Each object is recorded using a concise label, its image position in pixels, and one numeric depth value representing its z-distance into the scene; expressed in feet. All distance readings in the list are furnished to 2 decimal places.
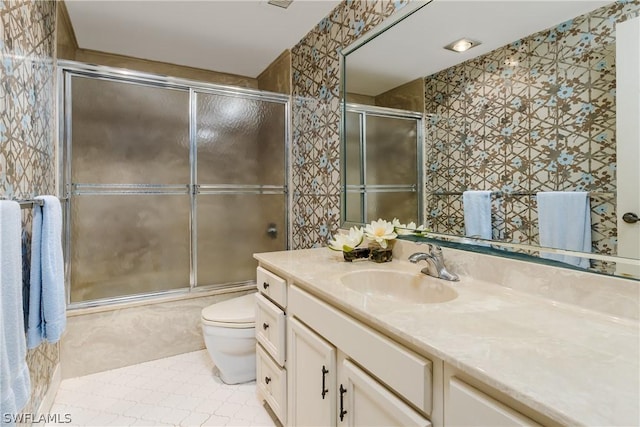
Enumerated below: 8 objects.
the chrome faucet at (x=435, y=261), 3.99
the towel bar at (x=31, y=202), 3.41
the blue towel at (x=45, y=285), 3.70
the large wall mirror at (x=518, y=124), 2.75
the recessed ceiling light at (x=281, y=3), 6.39
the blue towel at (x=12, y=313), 2.82
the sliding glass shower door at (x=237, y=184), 7.80
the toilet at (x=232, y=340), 6.04
